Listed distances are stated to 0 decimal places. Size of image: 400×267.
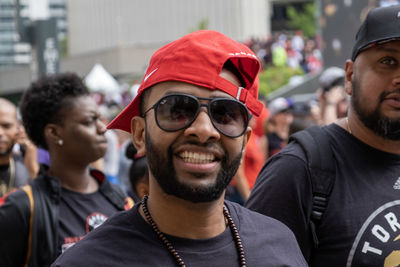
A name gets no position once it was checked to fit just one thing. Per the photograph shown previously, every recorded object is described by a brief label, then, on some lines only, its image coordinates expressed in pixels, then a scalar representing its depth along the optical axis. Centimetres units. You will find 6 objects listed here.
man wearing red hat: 211
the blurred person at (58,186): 344
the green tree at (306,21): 4159
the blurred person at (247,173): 728
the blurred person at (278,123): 832
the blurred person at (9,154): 554
